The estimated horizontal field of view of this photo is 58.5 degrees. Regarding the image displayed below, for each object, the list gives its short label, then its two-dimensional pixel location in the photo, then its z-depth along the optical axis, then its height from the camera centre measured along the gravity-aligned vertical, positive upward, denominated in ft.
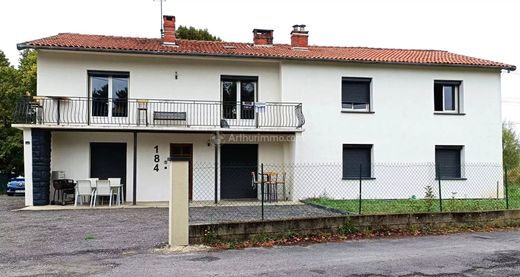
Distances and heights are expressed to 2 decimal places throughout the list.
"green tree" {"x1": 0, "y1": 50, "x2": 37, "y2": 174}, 102.99 +9.86
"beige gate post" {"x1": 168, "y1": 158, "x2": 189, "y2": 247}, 28.04 -3.05
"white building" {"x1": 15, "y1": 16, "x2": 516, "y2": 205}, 55.16 +5.06
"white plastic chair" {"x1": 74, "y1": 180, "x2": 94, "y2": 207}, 51.21 -3.95
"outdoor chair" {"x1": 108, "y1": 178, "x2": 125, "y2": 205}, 52.33 -3.63
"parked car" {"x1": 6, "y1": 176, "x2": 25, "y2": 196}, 82.07 -5.95
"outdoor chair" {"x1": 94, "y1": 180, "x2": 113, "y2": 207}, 51.65 -3.98
